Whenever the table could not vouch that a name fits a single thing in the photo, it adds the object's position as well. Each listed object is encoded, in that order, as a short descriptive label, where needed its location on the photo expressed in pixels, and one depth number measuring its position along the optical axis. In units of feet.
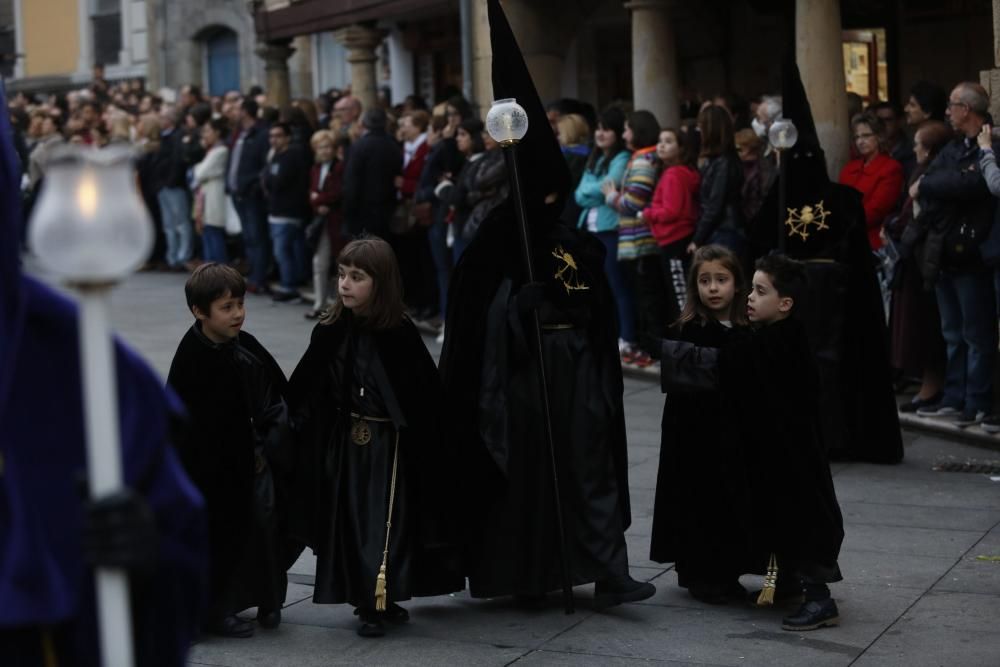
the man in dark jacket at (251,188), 56.18
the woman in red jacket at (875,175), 36.19
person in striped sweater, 40.27
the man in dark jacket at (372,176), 48.73
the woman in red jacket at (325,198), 51.47
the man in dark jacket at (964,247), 32.99
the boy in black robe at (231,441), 21.06
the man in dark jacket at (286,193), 52.75
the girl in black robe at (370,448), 21.52
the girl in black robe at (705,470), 22.25
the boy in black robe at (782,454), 21.42
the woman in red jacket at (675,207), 39.29
